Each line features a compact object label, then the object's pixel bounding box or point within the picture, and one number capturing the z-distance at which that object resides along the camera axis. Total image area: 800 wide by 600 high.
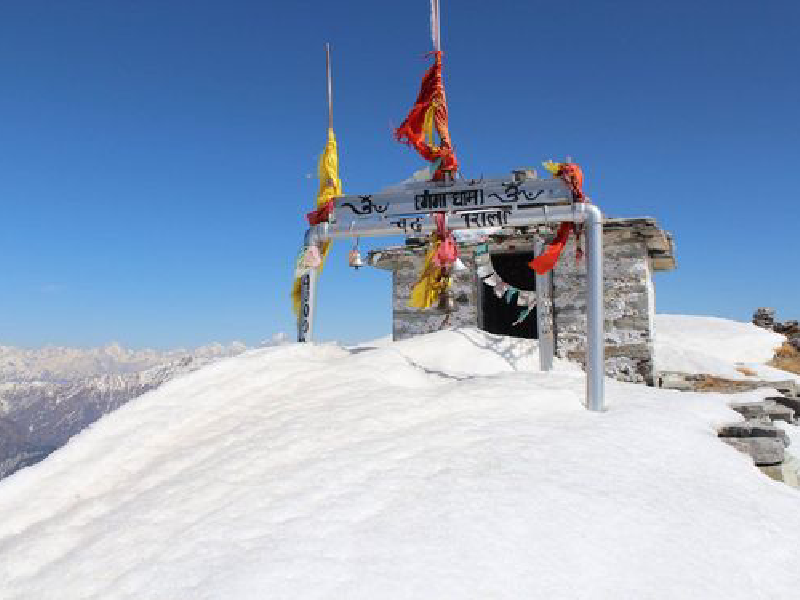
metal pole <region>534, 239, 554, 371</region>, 8.57
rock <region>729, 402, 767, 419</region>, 5.59
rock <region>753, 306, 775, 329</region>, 31.44
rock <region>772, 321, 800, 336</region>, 29.31
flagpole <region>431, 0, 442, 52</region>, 6.50
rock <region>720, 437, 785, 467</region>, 4.20
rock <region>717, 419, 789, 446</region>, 4.50
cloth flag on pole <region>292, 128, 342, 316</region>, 6.56
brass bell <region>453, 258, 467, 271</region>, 7.49
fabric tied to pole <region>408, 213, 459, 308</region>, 6.21
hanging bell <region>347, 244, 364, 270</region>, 8.45
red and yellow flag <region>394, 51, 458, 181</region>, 6.57
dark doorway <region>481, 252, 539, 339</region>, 17.16
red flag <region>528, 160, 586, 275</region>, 5.34
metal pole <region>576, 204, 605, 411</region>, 4.71
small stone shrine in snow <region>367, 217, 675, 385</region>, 11.53
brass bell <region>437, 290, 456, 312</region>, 12.98
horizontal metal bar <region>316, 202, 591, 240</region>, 5.35
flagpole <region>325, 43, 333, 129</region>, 6.59
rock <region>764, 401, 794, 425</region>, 5.86
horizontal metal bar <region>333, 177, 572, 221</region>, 5.49
